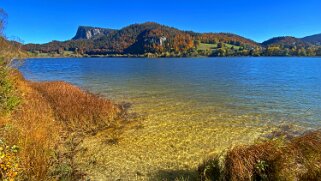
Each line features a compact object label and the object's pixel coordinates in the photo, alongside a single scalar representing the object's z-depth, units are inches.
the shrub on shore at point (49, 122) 281.9
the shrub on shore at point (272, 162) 263.7
